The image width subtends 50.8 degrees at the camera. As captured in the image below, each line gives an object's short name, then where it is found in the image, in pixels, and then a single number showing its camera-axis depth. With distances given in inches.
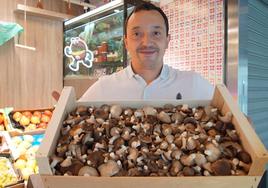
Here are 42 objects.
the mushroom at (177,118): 36.4
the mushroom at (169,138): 32.6
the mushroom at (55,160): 30.1
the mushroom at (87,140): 33.1
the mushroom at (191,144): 31.0
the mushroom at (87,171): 28.8
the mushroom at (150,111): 37.5
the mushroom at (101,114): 37.4
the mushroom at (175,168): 28.9
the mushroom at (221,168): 28.0
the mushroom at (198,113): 36.7
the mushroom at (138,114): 37.5
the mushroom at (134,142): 32.1
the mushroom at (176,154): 30.3
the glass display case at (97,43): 122.4
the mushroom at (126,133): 33.7
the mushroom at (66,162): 30.1
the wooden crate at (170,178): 27.3
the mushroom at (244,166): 28.5
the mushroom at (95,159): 30.3
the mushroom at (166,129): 34.2
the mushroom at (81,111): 38.6
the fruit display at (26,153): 77.6
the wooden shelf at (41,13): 145.9
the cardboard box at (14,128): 94.9
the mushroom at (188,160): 29.3
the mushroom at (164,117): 36.3
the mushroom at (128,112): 37.9
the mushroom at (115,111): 37.8
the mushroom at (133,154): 30.3
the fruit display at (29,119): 105.0
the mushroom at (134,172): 28.7
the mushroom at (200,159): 29.4
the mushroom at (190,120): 35.6
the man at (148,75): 57.1
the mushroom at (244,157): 29.0
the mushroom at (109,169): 28.8
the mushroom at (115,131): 34.1
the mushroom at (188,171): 28.3
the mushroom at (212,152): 29.9
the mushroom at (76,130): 33.8
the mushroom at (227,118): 35.2
